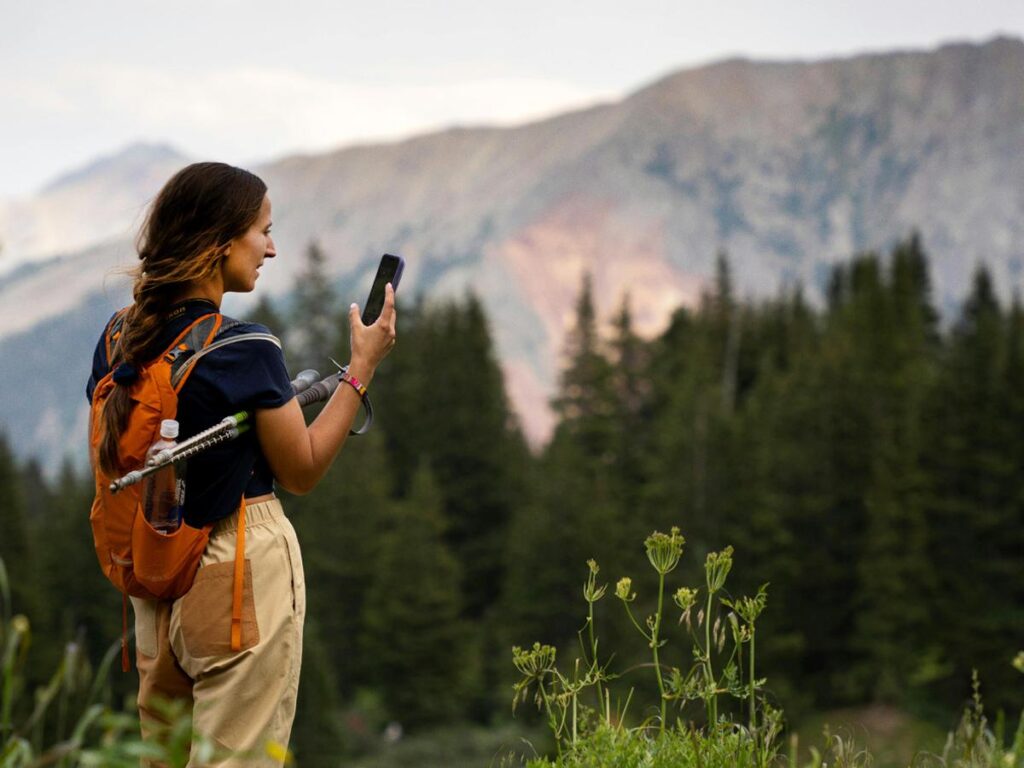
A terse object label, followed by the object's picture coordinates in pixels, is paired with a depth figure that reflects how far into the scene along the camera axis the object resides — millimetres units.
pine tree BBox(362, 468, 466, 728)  56750
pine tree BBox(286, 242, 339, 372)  70750
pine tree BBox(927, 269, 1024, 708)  50125
